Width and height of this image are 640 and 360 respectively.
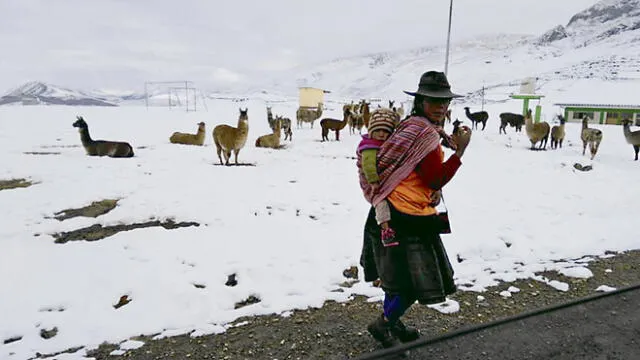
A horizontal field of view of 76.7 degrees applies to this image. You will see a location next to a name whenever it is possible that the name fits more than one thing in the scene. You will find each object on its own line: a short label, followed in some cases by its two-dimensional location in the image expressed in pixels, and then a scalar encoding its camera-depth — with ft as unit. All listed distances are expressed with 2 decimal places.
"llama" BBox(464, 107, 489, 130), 71.51
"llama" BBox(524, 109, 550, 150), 45.98
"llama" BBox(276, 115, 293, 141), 52.01
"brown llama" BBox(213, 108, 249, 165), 31.04
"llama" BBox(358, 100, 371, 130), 58.95
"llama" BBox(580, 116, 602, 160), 39.88
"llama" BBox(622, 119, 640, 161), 39.71
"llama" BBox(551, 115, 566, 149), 46.75
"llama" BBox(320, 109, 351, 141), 51.83
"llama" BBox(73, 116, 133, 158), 33.45
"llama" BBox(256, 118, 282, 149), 43.50
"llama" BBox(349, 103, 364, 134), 59.88
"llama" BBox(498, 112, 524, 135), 63.57
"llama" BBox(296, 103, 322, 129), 71.05
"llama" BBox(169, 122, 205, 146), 44.39
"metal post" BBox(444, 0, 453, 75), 67.73
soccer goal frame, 95.76
